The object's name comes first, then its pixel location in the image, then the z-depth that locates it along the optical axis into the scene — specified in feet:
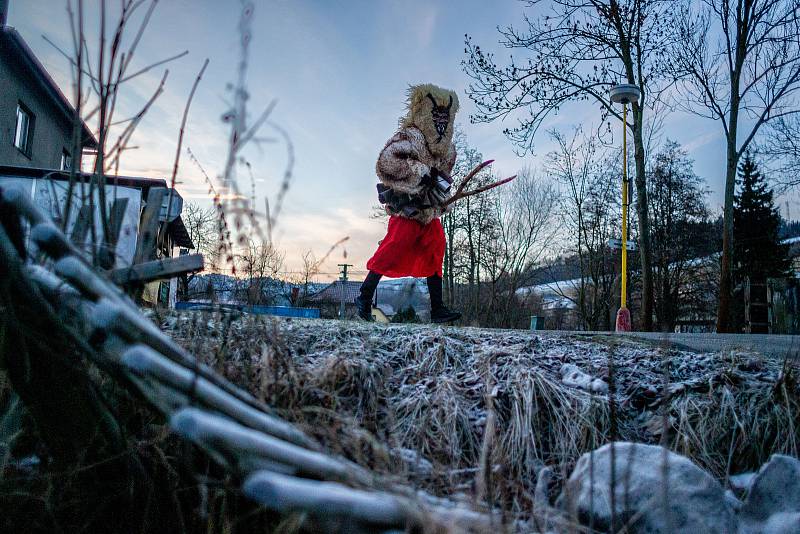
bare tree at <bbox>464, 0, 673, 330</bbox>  46.75
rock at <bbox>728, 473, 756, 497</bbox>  6.68
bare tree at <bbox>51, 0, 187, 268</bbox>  5.64
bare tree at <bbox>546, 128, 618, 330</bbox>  82.58
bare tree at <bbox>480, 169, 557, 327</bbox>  82.28
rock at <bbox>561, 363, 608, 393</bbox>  7.87
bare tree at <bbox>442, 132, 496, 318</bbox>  84.69
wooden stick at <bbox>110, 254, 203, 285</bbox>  5.47
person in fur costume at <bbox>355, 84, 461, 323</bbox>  19.27
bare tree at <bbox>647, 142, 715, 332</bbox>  90.99
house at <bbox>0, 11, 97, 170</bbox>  48.47
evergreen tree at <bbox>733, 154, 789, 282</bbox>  96.17
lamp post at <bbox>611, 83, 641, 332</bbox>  41.70
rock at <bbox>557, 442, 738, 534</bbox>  5.25
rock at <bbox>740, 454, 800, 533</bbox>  5.60
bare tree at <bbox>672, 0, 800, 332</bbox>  43.37
